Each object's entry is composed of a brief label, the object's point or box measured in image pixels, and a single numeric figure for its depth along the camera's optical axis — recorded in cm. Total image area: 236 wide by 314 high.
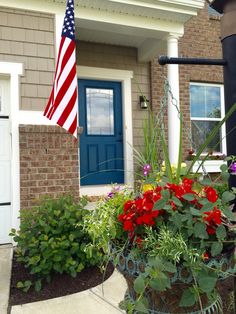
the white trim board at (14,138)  439
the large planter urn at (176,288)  132
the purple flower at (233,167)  150
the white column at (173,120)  557
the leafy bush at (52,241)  321
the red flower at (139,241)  138
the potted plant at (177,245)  125
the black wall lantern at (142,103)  653
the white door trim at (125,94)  620
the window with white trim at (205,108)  725
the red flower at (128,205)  147
